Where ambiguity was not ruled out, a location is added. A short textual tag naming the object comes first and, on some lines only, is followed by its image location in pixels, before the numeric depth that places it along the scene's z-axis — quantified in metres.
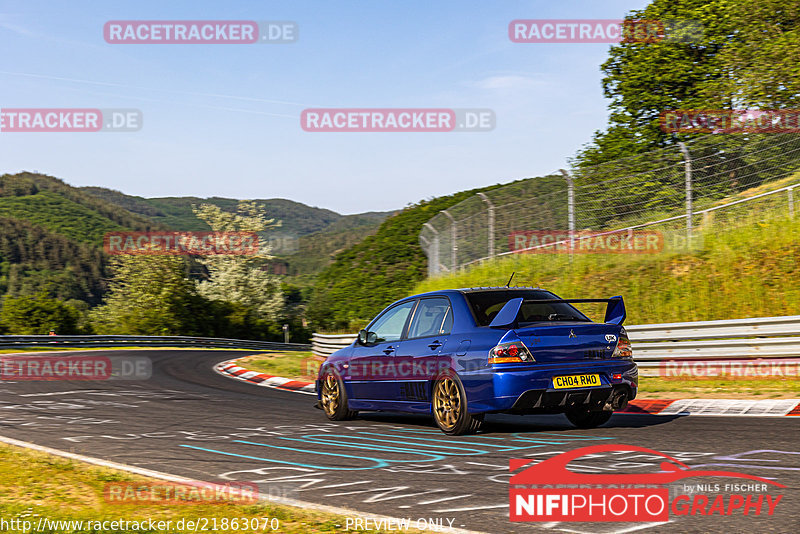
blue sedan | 7.66
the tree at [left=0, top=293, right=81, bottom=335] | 45.28
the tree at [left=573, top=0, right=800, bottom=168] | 28.77
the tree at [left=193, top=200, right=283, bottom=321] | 76.19
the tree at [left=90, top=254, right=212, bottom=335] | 63.04
